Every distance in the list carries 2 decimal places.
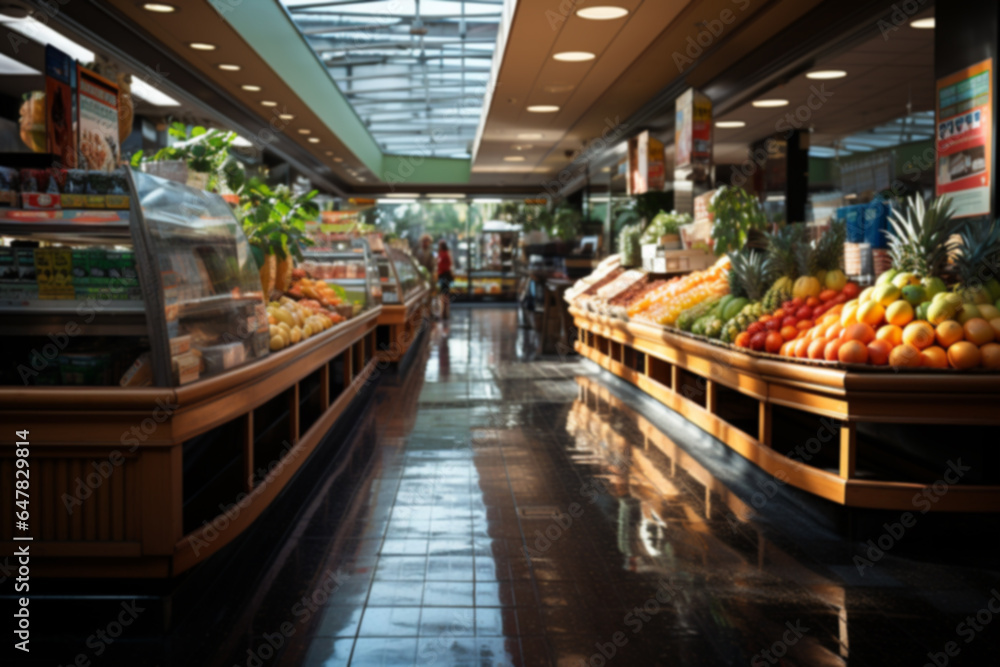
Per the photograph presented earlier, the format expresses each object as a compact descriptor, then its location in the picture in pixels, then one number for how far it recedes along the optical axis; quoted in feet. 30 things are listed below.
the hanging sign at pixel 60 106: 10.31
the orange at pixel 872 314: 13.09
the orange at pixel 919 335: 12.31
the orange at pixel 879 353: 12.17
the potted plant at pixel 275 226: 17.52
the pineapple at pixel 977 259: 12.64
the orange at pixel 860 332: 12.52
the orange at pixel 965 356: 11.75
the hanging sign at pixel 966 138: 14.56
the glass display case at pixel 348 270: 26.55
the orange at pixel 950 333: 12.10
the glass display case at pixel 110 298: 9.44
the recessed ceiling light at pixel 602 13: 20.80
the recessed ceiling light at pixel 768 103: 30.32
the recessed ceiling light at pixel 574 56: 25.58
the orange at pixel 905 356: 12.01
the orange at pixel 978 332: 11.93
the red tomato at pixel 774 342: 14.88
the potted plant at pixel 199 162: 13.12
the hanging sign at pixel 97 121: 11.09
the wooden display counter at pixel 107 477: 8.95
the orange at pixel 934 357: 12.02
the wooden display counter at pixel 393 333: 30.27
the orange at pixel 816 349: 13.16
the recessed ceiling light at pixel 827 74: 25.55
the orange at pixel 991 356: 11.69
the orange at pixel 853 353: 12.17
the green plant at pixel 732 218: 23.30
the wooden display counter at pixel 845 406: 11.64
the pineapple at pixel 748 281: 16.89
